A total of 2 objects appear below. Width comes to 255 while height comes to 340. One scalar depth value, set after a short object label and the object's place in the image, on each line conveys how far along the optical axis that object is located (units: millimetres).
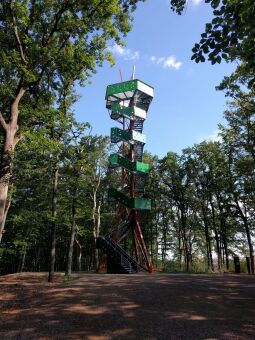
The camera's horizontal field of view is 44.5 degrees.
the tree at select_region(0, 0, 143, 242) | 12602
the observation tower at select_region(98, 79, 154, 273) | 27188
